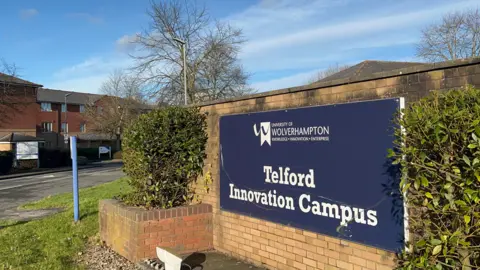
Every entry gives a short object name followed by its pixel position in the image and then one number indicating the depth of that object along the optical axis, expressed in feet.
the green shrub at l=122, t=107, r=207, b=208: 18.95
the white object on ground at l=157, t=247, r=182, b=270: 13.48
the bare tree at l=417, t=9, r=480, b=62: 101.55
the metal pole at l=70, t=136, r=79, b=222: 27.37
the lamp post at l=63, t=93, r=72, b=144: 186.27
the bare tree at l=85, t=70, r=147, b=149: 175.42
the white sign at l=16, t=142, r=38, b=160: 105.44
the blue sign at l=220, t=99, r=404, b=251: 11.03
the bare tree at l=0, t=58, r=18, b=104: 108.79
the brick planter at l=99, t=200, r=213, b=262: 17.10
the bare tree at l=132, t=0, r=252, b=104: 100.07
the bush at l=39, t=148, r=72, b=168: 112.78
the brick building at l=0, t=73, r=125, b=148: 124.77
